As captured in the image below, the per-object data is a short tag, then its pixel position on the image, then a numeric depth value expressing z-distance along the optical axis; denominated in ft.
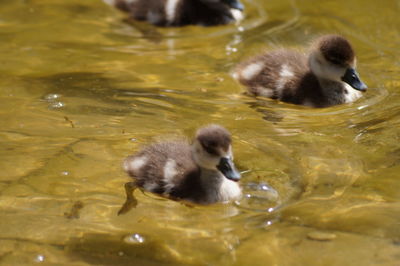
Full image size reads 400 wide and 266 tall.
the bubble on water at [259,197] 21.43
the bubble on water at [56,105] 28.02
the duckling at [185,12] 38.27
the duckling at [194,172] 21.67
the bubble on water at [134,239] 19.66
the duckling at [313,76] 29.22
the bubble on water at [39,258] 18.80
